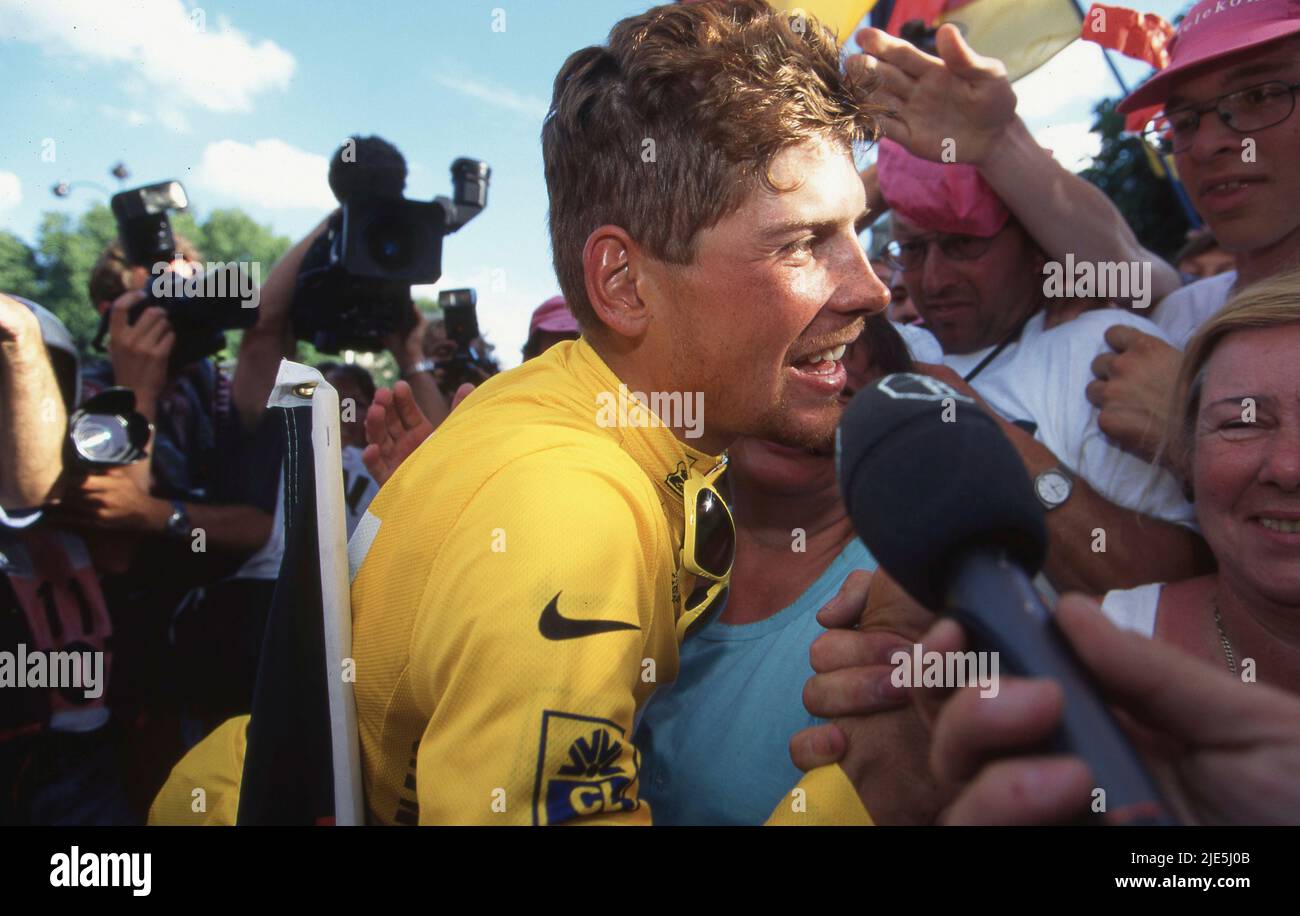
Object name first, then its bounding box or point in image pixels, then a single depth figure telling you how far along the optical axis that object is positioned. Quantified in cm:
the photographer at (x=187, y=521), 290
